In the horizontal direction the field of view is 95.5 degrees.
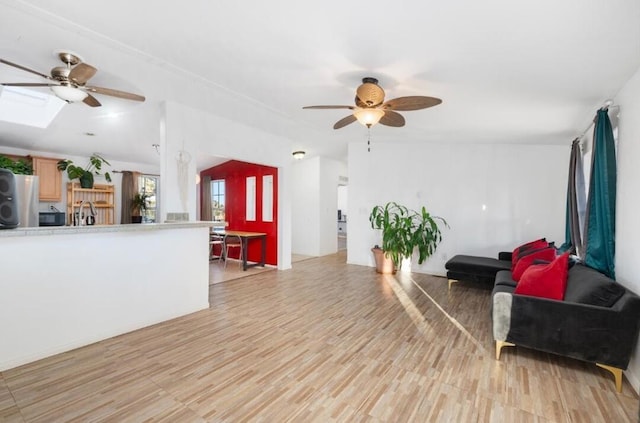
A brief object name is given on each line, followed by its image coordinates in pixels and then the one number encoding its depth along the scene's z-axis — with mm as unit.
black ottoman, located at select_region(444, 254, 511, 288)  4355
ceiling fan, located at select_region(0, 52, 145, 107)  2531
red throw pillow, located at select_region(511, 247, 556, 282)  3574
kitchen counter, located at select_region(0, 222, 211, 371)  2352
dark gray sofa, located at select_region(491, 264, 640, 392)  2127
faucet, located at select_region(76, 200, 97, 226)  3457
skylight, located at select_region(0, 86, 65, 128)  4547
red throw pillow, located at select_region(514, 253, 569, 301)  2598
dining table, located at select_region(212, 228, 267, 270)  5980
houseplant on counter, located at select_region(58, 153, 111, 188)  6188
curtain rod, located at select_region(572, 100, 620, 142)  2854
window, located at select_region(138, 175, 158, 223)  7777
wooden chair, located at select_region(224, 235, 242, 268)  6440
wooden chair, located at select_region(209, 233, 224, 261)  6795
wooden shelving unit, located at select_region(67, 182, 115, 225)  6352
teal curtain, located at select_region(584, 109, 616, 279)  2680
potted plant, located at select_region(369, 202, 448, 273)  5691
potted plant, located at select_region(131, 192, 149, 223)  7422
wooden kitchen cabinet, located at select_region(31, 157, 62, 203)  5898
